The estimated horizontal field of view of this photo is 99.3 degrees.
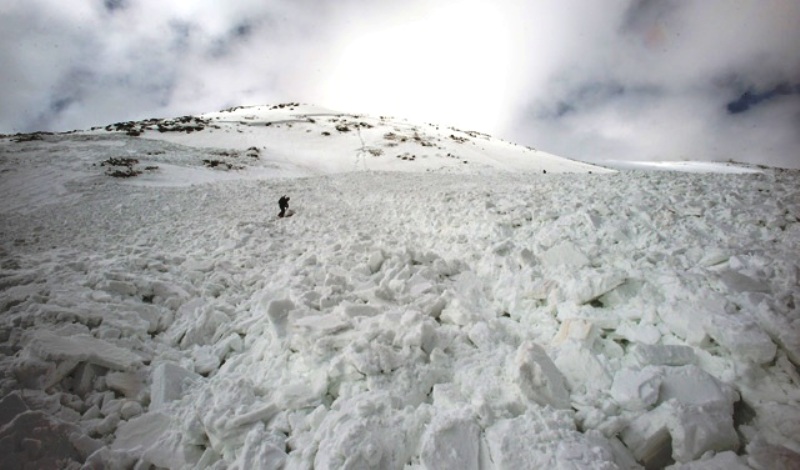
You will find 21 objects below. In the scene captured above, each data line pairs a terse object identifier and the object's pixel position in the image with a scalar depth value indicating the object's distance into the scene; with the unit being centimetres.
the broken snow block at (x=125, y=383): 363
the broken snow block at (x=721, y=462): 229
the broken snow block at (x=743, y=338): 285
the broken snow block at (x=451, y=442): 256
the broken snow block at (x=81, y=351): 363
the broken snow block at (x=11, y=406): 291
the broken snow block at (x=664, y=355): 304
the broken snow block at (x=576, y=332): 347
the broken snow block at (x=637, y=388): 272
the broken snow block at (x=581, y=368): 305
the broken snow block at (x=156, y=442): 305
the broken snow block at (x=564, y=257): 484
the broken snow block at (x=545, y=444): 242
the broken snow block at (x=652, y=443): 250
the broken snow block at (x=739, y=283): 356
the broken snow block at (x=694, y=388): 261
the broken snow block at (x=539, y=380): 293
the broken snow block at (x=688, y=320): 316
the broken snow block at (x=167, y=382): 357
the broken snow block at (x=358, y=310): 447
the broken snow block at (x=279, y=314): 443
